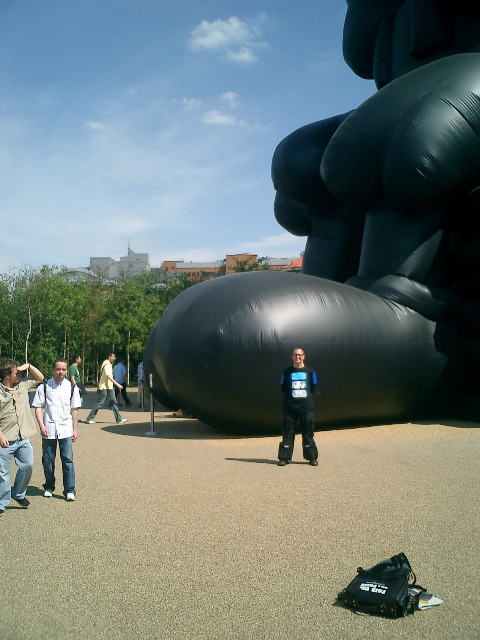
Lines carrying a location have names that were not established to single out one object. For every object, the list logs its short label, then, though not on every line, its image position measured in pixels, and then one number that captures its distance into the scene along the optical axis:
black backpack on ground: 3.19
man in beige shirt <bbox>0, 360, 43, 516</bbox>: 5.44
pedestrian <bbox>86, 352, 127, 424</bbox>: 12.52
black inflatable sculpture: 9.41
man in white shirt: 5.96
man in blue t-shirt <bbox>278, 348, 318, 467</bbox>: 7.30
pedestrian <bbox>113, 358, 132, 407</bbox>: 17.81
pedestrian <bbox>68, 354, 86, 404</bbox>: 14.36
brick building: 87.10
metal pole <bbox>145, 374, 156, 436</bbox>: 10.32
